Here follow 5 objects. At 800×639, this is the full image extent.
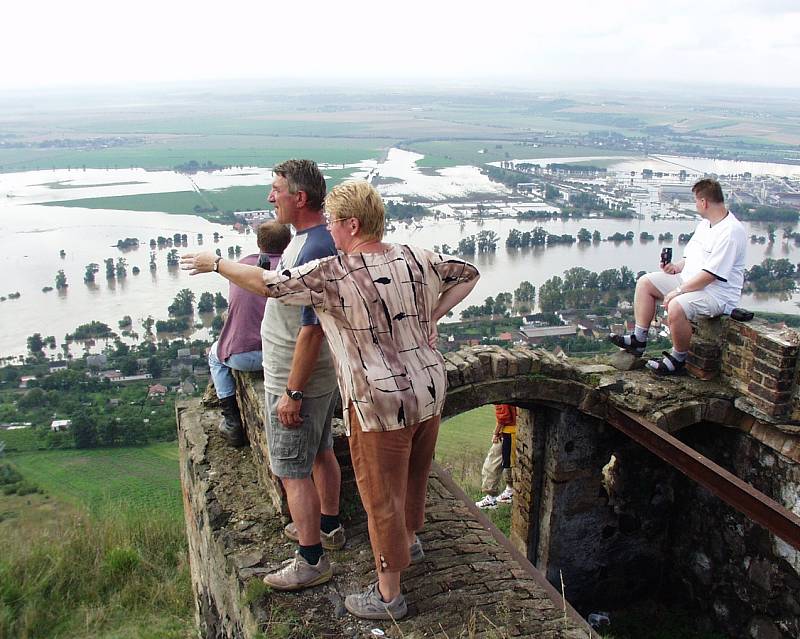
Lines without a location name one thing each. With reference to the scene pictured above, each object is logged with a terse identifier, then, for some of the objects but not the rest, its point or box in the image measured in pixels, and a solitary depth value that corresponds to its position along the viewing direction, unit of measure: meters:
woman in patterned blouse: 2.61
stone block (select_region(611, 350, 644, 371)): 6.03
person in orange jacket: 7.33
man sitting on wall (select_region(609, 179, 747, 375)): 5.25
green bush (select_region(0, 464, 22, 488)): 17.02
